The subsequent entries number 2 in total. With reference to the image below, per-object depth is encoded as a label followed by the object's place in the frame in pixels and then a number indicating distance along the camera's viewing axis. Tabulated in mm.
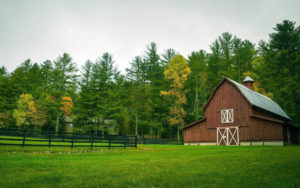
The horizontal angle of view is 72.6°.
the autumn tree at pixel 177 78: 36469
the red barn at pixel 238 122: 23609
